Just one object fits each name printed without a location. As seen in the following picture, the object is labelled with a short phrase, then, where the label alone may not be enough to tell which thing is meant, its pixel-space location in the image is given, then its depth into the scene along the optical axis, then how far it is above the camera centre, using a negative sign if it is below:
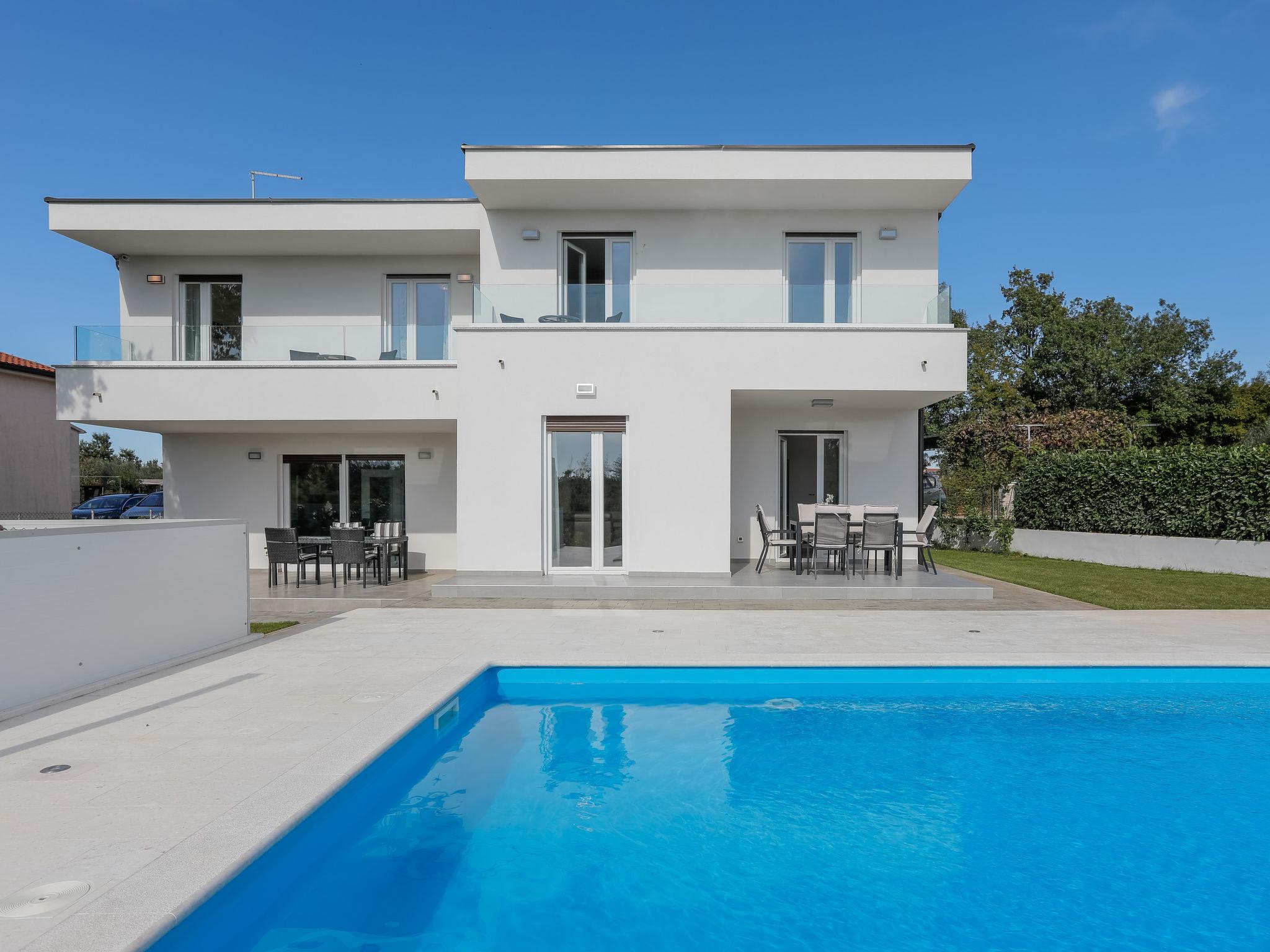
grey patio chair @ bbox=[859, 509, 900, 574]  10.45 -0.57
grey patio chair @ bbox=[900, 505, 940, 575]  11.09 -0.68
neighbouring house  19.12 +1.21
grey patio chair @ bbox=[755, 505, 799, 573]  11.22 -0.74
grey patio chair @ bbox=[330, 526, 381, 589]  11.38 -0.91
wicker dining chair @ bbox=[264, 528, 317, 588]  11.14 -0.89
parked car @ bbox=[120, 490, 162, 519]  21.72 -0.61
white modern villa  10.93 +2.31
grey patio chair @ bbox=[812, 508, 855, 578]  10.63 -0.58
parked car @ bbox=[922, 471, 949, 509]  25.95 +0.12
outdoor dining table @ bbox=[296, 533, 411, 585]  11.89 -0.90
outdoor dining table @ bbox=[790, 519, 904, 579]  10.99 -0.58
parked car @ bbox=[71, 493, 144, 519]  24.26 -0.61
